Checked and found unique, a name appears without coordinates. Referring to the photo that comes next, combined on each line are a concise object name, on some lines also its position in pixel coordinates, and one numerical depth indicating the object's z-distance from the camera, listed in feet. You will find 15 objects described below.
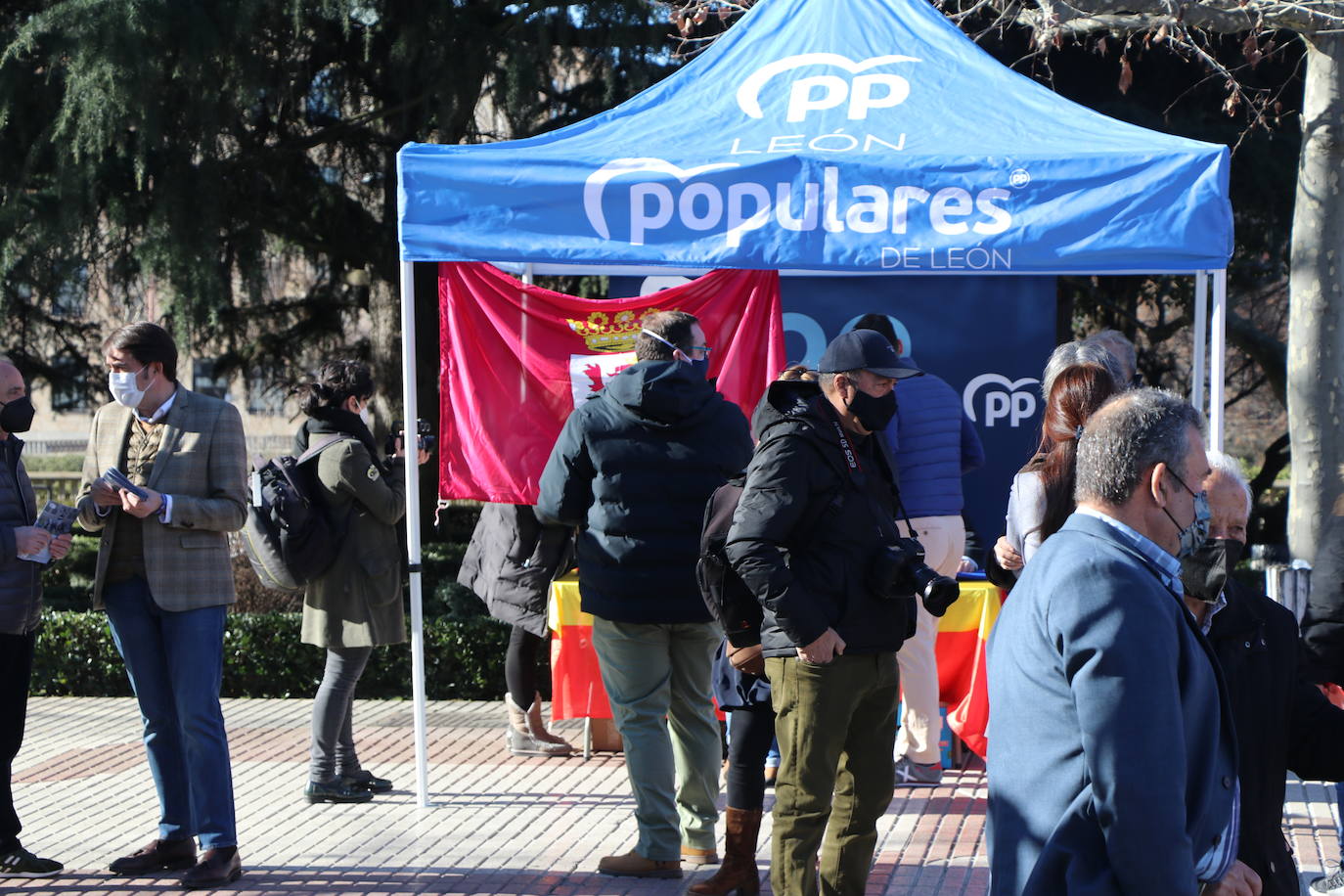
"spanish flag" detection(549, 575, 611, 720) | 43.45
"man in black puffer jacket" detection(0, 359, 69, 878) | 32.99
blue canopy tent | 35.42
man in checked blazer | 32.07
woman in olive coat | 38.19
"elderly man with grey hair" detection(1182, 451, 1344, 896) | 18.45
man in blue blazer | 14.71
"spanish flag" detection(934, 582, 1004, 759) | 41.22
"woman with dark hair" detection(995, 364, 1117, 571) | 27.04
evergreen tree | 61.26
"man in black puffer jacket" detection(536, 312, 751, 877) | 31.89
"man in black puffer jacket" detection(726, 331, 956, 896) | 25.80
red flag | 42.16
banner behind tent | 53.62
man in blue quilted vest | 39.58
